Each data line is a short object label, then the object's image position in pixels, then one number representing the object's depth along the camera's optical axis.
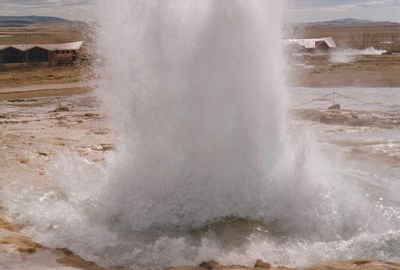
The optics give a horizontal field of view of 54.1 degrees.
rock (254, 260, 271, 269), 3.58
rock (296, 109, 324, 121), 10.09
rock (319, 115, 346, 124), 9.60
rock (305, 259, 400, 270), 3.33
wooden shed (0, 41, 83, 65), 24.39
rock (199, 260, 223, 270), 3.61
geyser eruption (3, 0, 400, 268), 4.46
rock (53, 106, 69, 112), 12.46
